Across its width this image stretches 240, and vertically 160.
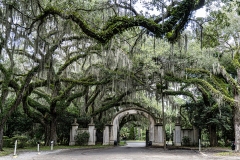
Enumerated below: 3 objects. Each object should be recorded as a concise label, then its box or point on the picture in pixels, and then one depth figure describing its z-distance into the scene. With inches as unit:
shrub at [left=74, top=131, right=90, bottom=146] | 928.9
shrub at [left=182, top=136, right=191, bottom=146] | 952.3
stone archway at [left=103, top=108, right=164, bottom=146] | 995.9
